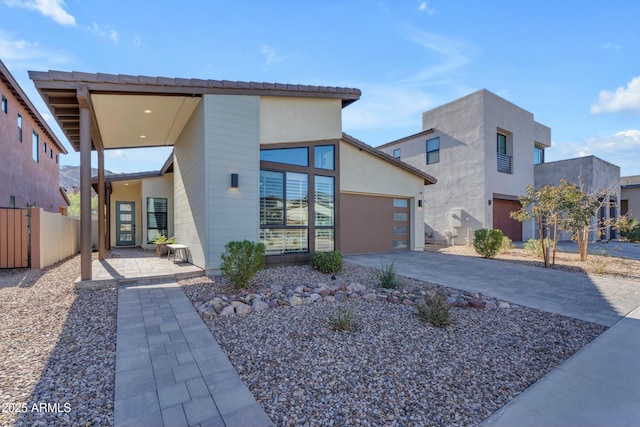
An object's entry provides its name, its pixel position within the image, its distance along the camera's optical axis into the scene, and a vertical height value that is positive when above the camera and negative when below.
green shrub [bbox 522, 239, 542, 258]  10.55 -1.22
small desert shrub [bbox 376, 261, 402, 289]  5.97 -1.35
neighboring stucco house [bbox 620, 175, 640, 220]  21.59 +1.34
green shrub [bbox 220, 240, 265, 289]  5.61 -0.95
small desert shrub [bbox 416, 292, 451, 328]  4.07 -1.35
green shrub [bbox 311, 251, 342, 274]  7.36 -1.18
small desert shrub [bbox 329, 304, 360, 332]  3.80 -1.39
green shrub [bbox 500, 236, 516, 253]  11.93 -1.21
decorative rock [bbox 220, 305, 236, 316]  4.38 -1.44
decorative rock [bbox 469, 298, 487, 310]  4.90 -1.48
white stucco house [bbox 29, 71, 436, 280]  6.34 +1.72
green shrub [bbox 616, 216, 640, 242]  16.93 -1.08
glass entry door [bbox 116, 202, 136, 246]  13.80 -0.45
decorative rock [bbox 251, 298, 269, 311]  4.58 -1.41
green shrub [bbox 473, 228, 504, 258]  10.17 -0.92
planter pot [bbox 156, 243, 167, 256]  9.96 -1.13
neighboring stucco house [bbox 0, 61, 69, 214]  10.42 +2.69
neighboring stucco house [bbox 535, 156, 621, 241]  15.98 +2.36
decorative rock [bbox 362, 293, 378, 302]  5.17 -1.44
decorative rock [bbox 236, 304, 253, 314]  4.44 -1.42
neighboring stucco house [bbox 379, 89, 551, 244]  14.10 +2.82
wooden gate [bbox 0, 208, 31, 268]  7.32 -0.59
